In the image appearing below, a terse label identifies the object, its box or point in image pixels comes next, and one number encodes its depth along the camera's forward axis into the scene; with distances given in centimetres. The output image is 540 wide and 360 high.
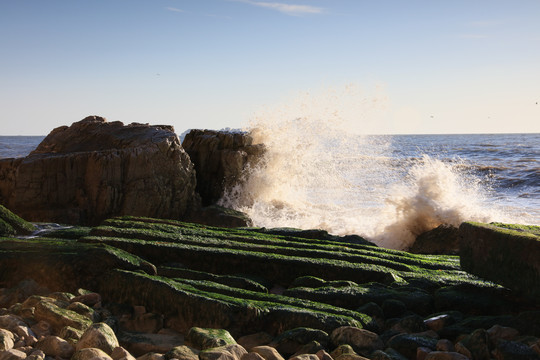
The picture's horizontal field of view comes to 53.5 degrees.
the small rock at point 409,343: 464
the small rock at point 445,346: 456
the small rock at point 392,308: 564
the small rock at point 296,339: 471
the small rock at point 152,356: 413
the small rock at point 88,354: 399
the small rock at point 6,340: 412
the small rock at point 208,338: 448
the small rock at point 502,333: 472
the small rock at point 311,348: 452
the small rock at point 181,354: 414
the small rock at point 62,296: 551
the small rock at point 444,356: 425
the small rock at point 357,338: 472
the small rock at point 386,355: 441
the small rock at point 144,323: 528
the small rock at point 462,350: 441
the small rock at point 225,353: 408
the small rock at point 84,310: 513
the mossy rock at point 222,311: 510
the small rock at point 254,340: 492
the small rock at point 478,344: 441
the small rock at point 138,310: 549
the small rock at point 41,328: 473
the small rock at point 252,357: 415
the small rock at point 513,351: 418
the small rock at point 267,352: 435
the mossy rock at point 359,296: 582
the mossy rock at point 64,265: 603
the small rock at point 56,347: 427
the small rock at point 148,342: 471
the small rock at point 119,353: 416
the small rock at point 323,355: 435
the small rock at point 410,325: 514
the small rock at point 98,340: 431
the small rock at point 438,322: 525
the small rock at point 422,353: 452
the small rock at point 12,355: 389
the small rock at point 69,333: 455
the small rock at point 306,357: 423
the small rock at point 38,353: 405
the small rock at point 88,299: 561
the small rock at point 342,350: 448
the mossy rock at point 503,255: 522
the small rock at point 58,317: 484
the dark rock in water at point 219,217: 1261
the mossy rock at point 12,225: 799
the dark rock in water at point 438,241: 1153
